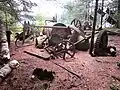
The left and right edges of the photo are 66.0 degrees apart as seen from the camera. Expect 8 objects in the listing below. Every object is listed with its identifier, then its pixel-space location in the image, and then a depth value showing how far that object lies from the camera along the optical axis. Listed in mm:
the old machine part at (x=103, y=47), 4434
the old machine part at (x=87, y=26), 8234
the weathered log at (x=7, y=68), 2821
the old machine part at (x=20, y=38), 5863
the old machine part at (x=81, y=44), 5115
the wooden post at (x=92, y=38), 4228
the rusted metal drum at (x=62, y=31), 5943
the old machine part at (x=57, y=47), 4117
